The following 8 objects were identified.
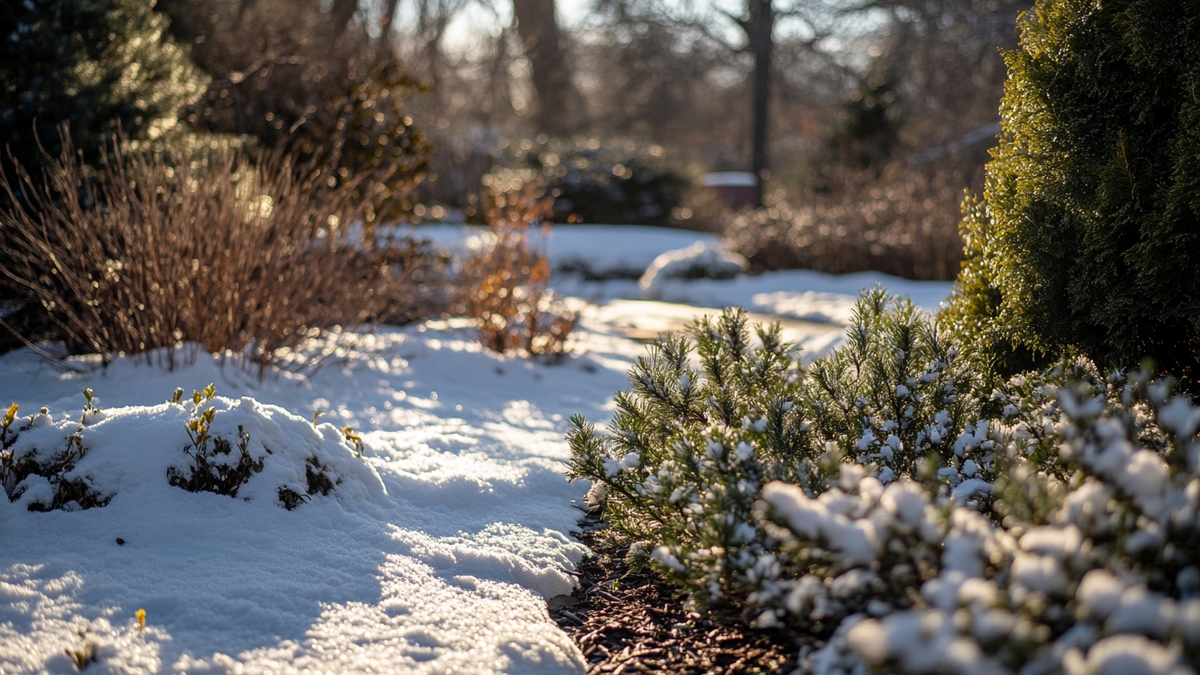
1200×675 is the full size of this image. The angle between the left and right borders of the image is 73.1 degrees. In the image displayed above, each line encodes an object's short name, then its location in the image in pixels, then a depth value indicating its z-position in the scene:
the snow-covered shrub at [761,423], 2.21
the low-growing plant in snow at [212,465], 2.63
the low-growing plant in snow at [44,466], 2.48
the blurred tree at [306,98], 6.77
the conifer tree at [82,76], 4.52
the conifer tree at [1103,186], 2.51
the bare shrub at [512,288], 5.88
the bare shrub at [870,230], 10.95
